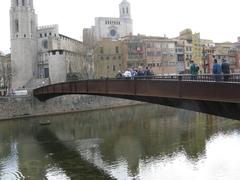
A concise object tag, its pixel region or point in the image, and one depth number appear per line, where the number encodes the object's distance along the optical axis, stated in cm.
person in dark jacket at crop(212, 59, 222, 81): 2362
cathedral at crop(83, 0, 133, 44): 14750
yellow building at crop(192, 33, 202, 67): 13375
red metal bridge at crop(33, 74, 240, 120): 2183
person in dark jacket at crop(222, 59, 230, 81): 2350
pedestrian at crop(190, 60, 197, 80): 2625
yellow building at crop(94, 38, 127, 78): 11231
